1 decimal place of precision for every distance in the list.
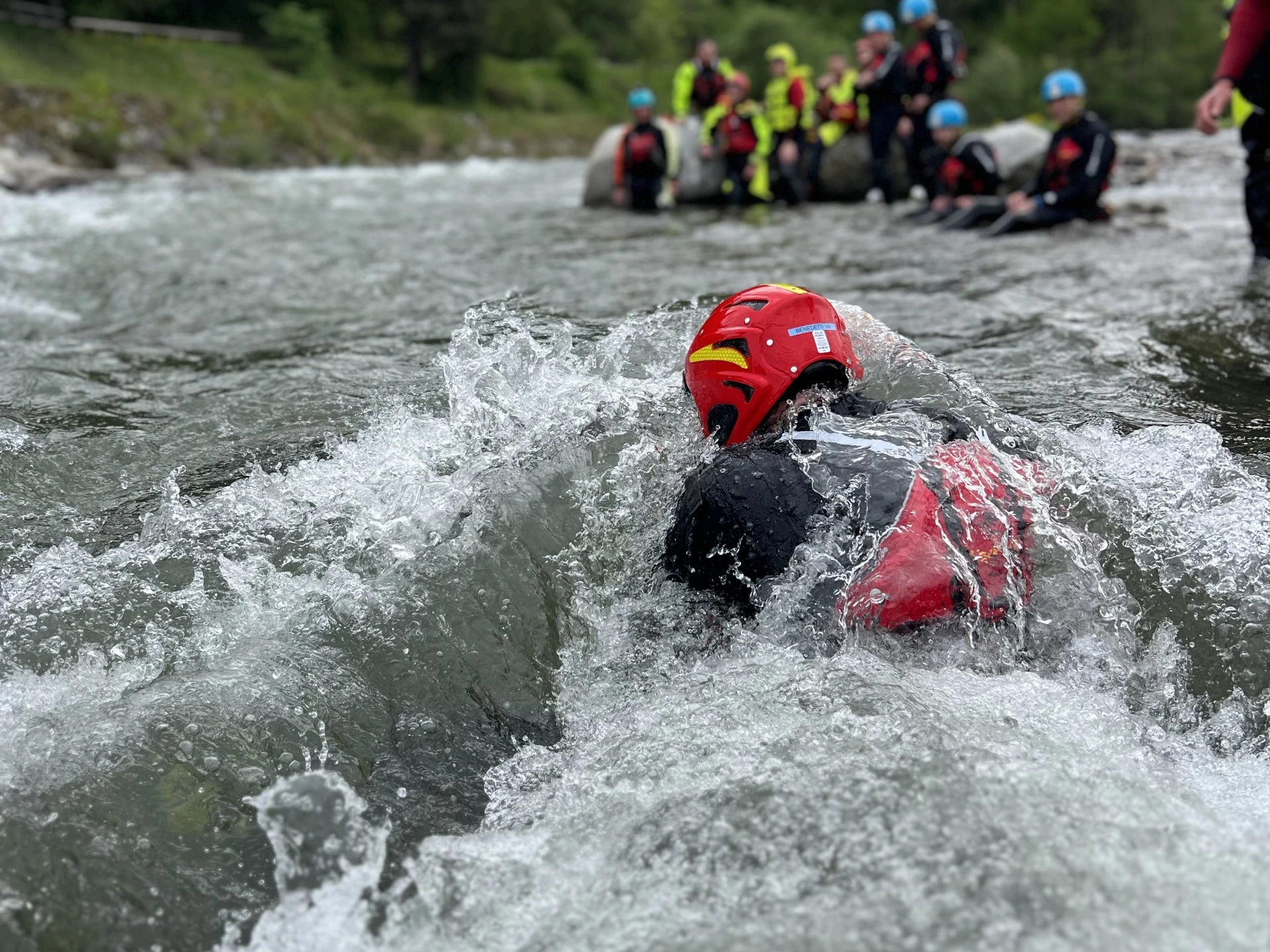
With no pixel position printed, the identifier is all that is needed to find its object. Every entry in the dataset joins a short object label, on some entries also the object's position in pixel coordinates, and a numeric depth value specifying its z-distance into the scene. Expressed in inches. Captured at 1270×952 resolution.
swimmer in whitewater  107.7
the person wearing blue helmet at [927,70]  502.3
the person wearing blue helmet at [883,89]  519.5
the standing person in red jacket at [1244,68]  234.1
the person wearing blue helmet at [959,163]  484.1
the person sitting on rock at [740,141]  574.2
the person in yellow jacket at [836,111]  581.6
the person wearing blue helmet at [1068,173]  398.6
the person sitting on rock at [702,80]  594.9
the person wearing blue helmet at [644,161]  560.1
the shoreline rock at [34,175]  589.6
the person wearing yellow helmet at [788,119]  564.7
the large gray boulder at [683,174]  598.5
